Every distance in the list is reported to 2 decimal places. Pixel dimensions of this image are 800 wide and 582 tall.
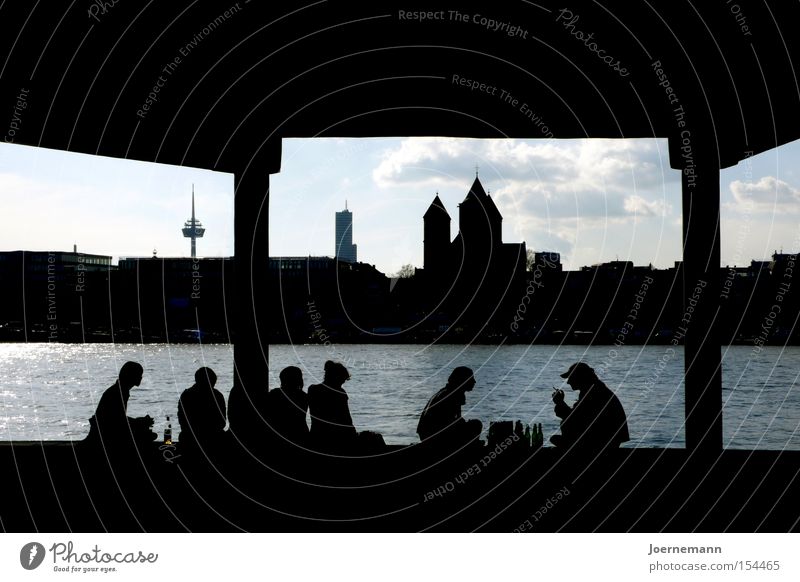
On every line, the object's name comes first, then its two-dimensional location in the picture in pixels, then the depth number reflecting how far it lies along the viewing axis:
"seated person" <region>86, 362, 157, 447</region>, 8.05
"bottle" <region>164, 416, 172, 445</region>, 10.01
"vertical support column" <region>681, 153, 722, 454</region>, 9.00
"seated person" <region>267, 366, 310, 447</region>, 8.39
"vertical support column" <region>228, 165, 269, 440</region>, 9.92
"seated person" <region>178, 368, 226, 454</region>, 8.36
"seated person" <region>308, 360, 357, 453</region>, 8.25
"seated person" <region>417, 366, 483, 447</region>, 8.03
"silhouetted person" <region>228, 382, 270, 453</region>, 8.63
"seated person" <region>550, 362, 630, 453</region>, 8.04
